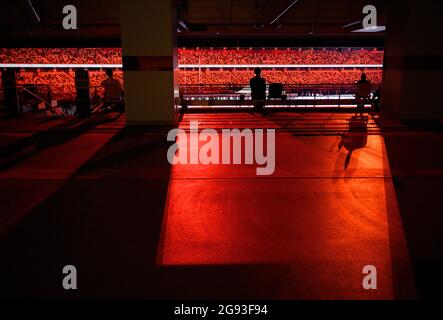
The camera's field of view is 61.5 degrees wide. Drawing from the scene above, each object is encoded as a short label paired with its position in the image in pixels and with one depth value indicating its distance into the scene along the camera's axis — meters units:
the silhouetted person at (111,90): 11.27
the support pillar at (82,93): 10.58
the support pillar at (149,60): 8.52
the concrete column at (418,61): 8.90
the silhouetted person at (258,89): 11.34
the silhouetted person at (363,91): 10.98
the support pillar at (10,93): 10.70
